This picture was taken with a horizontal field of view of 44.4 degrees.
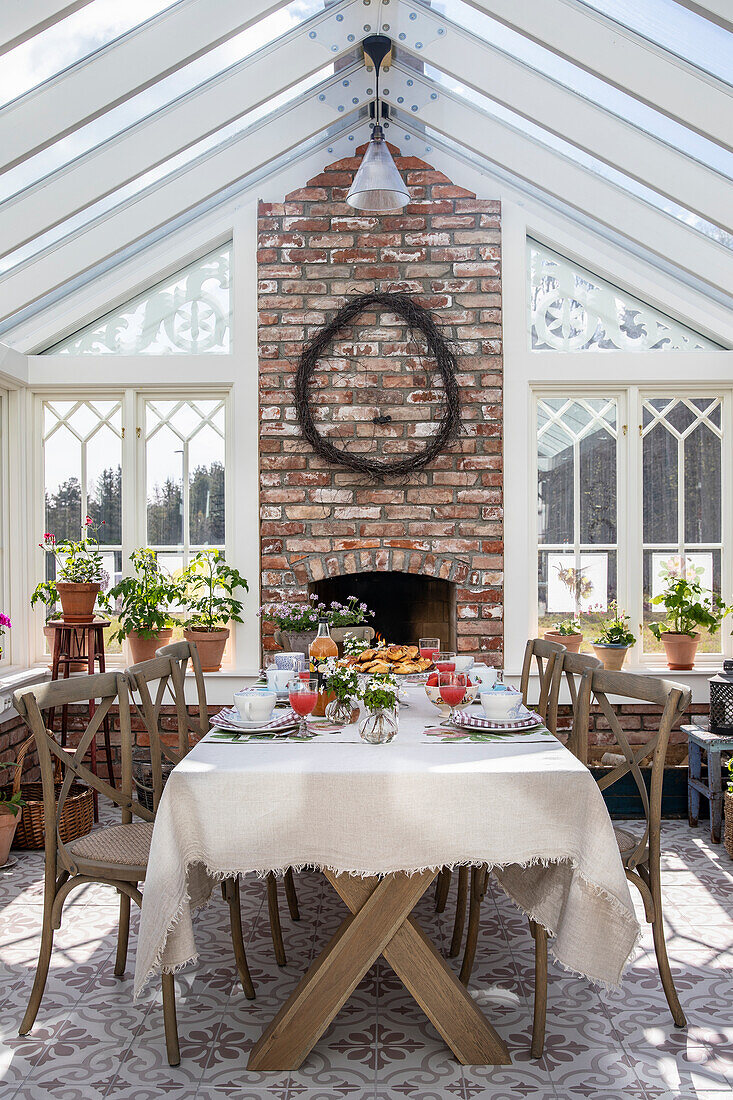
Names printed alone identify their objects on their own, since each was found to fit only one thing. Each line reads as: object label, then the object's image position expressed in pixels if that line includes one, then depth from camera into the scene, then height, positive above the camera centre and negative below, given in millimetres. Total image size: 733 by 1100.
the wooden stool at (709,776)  4027 -1054
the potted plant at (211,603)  4668 -274
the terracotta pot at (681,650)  4691 -535
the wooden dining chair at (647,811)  2383 -760
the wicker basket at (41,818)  3936 -1187
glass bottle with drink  3033 -337
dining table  2166 -685
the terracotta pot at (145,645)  4684 -494
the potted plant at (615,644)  4660 -498
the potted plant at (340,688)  2662 -412
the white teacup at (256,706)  2633 -459
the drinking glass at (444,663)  2822 -377
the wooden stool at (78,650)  4422 -506
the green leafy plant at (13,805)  3727 -1053
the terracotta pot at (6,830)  3728 -1163
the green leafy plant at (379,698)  2471 -410
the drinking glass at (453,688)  2699 -417
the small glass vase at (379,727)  2461 -490
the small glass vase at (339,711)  2713 -491
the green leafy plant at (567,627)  4757 -423
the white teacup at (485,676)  3095 -440
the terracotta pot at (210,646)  4664 -499
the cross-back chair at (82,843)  2457 -869
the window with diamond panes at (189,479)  4949 +392
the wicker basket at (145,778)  4105 -1078
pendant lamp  3578 +1474
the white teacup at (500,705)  2669 -466
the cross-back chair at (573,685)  2955 -501
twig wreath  4711 +861
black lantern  4164 -731
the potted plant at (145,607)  4625 -292
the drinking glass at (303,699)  2586 -431
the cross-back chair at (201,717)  2680 -596
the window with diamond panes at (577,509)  4910 +215
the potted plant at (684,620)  4688 -377
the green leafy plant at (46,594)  4637 -225
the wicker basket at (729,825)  3828 -1186
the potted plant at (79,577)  4457 -138
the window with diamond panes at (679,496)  4902 +282
